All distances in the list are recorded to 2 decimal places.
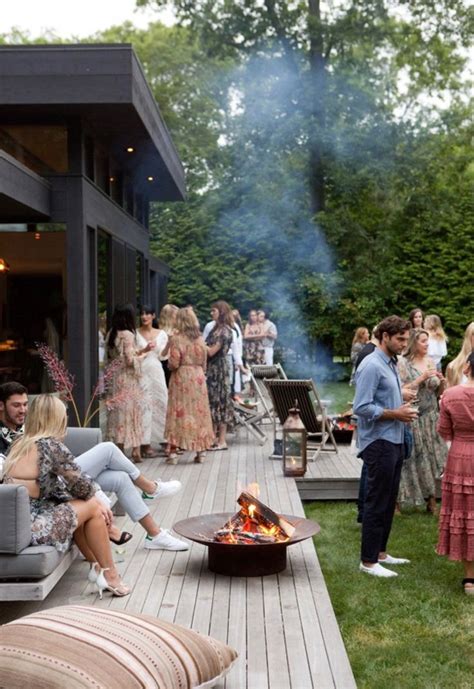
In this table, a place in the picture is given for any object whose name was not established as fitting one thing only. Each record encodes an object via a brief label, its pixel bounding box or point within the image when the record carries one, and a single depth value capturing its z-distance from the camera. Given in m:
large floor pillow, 3.63
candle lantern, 9.20
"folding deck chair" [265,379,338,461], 10.02
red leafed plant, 8.70
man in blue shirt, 5.99
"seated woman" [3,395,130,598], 5.06
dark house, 9.54
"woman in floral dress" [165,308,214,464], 10.02
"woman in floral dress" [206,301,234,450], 10.82
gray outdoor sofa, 4.68
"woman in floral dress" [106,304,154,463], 9.77
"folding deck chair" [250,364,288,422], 13.57
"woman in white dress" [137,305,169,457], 10.60
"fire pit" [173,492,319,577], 5.61
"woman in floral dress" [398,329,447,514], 8.23
